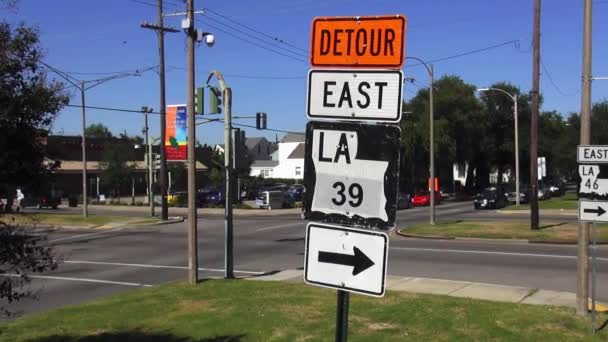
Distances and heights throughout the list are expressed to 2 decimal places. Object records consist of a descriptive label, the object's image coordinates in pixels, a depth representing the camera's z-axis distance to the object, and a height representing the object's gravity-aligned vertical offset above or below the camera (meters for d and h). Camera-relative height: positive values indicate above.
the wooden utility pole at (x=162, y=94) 37.22 +3.83
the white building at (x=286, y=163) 107.56 -0.88
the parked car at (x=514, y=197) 55.26 -3.42
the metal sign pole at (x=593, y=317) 8.23 -2.07
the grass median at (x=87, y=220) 35.28 -3.63
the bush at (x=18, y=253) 5.36 -0.83
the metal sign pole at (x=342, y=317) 3.54 -0.89
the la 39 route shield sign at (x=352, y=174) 3.52 -0.09
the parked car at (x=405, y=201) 51.56 -3.56
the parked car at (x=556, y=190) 69.77 -3.51
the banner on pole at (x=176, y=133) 47.28 +1.85
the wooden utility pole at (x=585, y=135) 9.44 +0.36
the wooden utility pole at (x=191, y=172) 12.79 -0.29
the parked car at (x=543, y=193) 58.62 -3.24
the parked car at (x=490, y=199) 49.42 -3.26
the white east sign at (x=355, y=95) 3.57 +0.36
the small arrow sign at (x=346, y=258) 3.47 -0.56
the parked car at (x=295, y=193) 55.34 -3.18
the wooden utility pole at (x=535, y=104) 25.75 +2.20
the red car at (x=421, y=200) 56.16 -3.72
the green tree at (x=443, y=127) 60.91 +3.06
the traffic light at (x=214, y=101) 18.84 +1.71
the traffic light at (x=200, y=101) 20.68 +1.87
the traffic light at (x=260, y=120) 36.81 +2.19
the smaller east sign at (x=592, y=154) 8.38 +0.06
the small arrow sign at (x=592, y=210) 8.38 -0.69
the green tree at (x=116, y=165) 63.84 -0.78
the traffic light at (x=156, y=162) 43.84 -0.32
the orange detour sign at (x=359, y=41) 3.65 +0.69
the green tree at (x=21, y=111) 5.16 +0.38
